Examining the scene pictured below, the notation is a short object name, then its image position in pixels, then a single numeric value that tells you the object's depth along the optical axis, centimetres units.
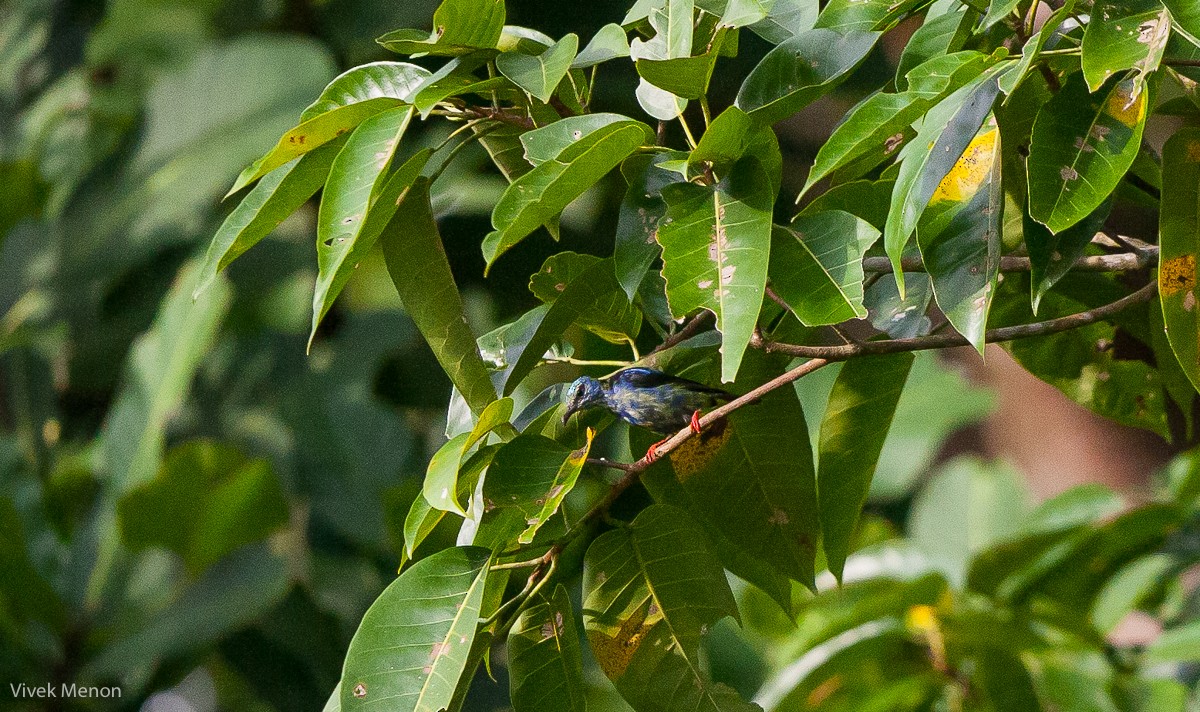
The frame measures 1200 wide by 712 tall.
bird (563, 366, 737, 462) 727
